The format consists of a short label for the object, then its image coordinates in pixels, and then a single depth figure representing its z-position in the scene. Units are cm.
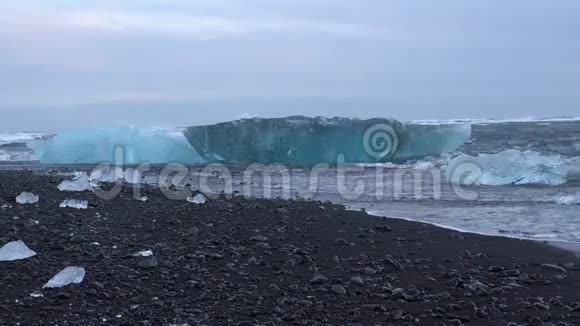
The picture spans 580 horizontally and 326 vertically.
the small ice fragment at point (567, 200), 1198
